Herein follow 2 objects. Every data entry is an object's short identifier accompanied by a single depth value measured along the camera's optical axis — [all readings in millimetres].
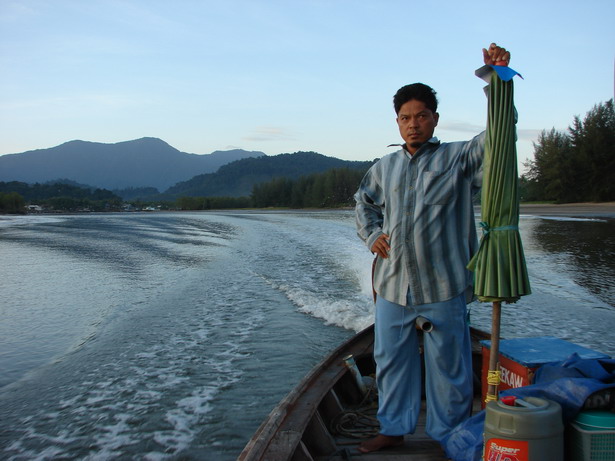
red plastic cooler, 2656
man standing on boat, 2602
